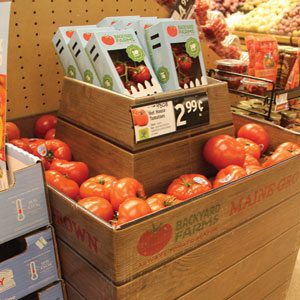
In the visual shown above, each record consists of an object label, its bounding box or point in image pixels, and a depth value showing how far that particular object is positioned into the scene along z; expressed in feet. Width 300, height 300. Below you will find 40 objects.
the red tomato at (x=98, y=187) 4.33
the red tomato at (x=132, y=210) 3.75
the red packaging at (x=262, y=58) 7.73
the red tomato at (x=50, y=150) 5.03
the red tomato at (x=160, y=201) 4.08
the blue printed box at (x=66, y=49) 5.07
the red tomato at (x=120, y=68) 4.61
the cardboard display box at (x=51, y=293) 3.95
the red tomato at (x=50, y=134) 5.65
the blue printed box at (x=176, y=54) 4.76
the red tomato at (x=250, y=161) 5.19
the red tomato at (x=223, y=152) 5.02
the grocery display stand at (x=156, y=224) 3.70
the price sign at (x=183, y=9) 6.97
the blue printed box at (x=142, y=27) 4.93
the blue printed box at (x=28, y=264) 3.61
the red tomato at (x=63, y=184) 4.38
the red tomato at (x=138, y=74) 4.63
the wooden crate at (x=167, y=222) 3.52
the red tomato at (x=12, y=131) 5.21
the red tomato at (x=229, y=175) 4.62
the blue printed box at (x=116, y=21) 5.33
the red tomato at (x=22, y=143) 5.06
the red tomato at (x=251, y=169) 4.86
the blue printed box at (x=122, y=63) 4.54
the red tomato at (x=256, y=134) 5.87
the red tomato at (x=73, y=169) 4.81
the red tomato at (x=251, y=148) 5.50
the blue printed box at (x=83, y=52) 4.78
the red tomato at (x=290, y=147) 5.41
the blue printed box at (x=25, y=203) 3.42
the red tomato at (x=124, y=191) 4.07
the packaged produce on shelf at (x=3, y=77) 3.32
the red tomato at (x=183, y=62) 4.89
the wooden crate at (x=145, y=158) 4.61
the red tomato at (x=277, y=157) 5.16
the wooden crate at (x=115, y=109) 4.45
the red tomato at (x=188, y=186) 4.50
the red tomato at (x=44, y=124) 5.84
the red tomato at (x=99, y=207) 3.91
